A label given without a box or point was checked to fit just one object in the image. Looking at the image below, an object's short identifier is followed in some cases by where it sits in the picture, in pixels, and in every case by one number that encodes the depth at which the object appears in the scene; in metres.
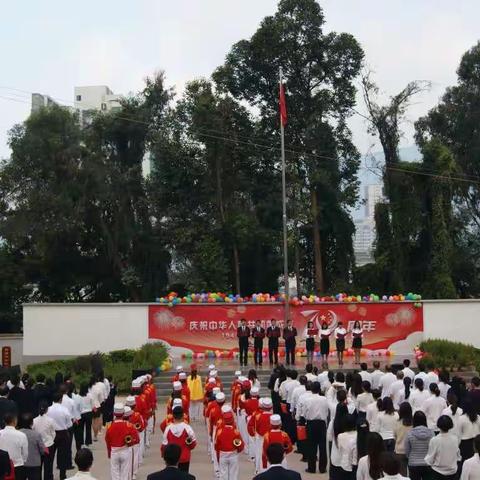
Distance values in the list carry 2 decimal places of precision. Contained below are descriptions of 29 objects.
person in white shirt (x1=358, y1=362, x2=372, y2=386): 13.68
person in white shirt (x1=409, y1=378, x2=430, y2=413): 11.09
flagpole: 25.41
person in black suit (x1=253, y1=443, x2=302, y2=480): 5.72
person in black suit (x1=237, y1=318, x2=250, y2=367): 22.81
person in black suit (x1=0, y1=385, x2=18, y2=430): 10.67
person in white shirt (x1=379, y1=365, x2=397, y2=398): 13.12
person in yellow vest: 16.75
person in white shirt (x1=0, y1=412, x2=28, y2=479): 8.45
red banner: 26.11
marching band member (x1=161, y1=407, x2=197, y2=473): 9.35
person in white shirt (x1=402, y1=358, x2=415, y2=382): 14.16
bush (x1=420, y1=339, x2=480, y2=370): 21.62
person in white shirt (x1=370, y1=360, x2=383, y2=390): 14.06
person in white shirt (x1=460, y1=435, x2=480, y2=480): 6.49
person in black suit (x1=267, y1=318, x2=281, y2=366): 22.58
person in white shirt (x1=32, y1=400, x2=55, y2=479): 10.14
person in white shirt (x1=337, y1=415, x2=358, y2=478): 8.49
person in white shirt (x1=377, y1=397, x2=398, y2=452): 9.24
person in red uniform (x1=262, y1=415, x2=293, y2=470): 8.84
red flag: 26.28
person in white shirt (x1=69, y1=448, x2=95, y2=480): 6.20
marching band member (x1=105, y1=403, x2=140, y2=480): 9.70
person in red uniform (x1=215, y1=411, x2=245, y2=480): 9.67
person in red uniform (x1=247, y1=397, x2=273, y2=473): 10.26
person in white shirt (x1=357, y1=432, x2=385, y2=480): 6.66
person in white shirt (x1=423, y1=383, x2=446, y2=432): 10.51
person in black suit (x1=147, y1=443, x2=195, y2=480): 5.78
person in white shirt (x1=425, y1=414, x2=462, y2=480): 8.01
